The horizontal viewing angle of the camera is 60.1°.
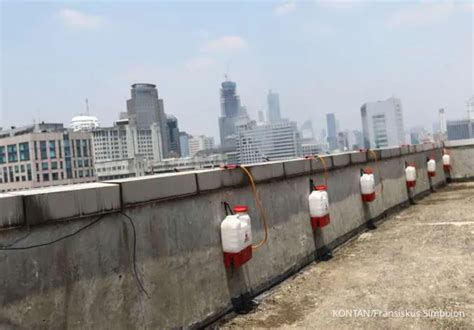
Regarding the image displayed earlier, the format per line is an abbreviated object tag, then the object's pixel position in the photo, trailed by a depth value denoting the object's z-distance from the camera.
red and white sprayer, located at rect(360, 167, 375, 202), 8.11
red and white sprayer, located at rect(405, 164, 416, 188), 10.77
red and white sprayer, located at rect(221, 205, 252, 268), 4.33
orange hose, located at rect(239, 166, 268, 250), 4.96
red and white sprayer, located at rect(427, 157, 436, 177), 12.73
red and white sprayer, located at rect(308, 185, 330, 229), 6.17
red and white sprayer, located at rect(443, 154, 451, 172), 14.45
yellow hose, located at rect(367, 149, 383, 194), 9.04
